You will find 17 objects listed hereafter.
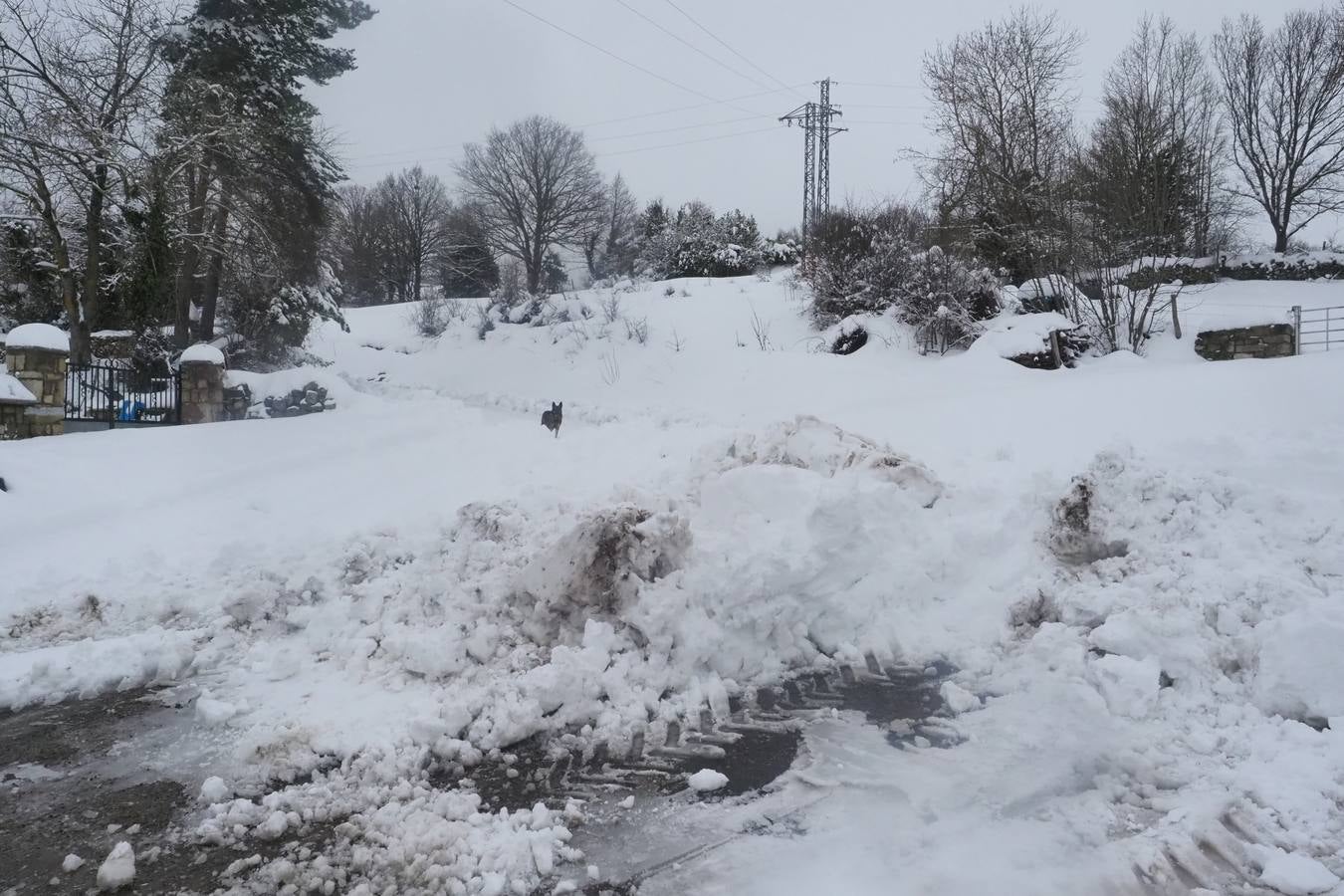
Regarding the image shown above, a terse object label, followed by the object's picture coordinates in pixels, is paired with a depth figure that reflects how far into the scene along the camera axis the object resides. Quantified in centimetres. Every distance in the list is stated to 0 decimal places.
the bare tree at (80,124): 1322
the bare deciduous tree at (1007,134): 1519
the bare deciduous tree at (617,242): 3209
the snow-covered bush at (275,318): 1798
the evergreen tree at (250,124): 1256
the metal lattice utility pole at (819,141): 2811
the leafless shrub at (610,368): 1500
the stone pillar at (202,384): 1288
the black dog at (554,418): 916
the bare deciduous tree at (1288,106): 2283
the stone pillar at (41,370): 1079
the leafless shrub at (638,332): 1758
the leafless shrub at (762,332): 1705
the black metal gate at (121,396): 1350
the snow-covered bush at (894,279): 1502
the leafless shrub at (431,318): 2283
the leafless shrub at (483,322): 2135
